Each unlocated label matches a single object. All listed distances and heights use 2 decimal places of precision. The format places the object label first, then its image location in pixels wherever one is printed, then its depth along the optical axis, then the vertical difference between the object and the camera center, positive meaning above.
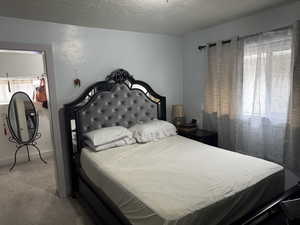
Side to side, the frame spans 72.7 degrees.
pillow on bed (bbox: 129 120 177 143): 2.83 -0.54
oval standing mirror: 4.02 -0.43
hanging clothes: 4.25 +0.05
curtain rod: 2.33 +0.71
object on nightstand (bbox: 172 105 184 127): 3.55 -0.39
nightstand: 3.06 -0.67
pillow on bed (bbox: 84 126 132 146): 2.54 -0.52
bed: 1.42 -0.73
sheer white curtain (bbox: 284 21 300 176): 2.17 -0.31
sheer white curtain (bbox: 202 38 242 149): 2.77 +0.03
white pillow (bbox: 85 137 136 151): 2.53 -0.64
